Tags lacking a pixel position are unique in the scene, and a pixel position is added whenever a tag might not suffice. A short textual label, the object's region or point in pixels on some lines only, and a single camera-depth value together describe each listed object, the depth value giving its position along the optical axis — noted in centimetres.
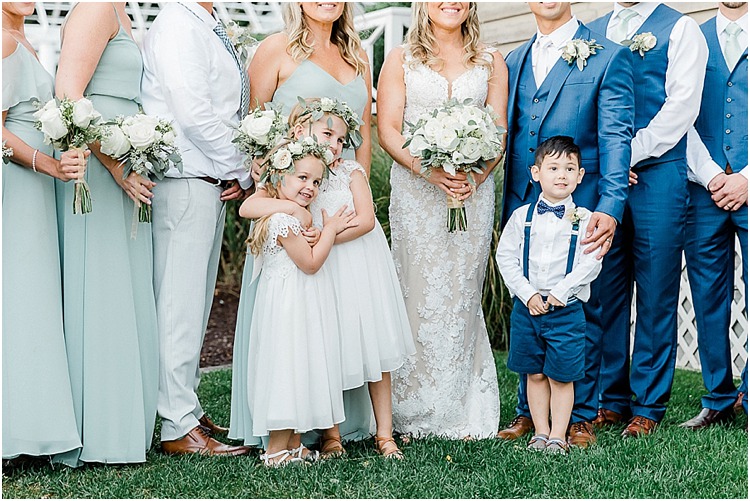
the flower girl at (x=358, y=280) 445
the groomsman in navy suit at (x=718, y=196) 514
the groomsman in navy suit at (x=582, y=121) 470
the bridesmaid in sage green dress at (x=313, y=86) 467
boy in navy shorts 458
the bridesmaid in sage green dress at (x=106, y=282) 439
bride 497
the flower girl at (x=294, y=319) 429
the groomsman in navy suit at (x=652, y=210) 495
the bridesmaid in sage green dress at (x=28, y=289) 421
